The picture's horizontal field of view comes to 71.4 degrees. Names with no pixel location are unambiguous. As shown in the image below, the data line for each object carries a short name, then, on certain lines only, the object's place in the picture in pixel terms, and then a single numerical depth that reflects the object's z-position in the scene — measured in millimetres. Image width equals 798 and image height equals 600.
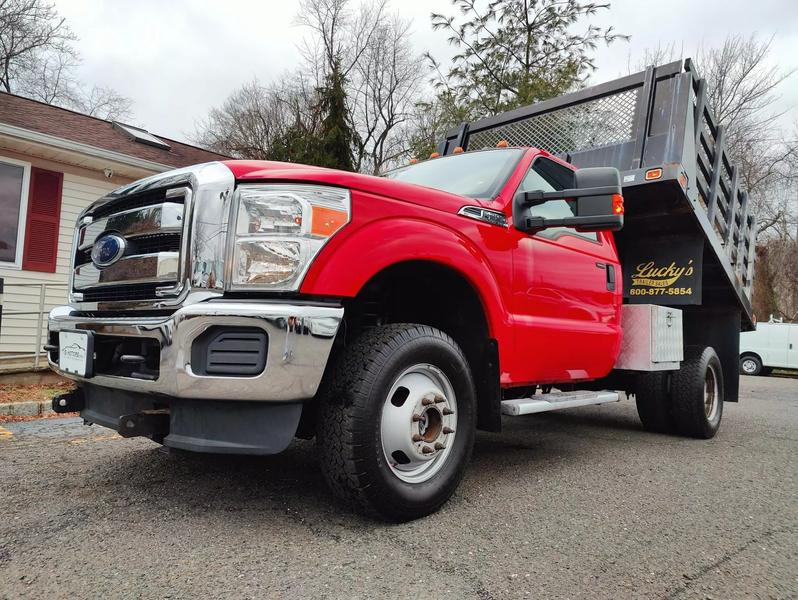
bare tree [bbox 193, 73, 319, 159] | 25047
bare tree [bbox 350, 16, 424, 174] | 24547
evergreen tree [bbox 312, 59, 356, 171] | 19016
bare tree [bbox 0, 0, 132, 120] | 19125
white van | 16172
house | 7996
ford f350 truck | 2156
